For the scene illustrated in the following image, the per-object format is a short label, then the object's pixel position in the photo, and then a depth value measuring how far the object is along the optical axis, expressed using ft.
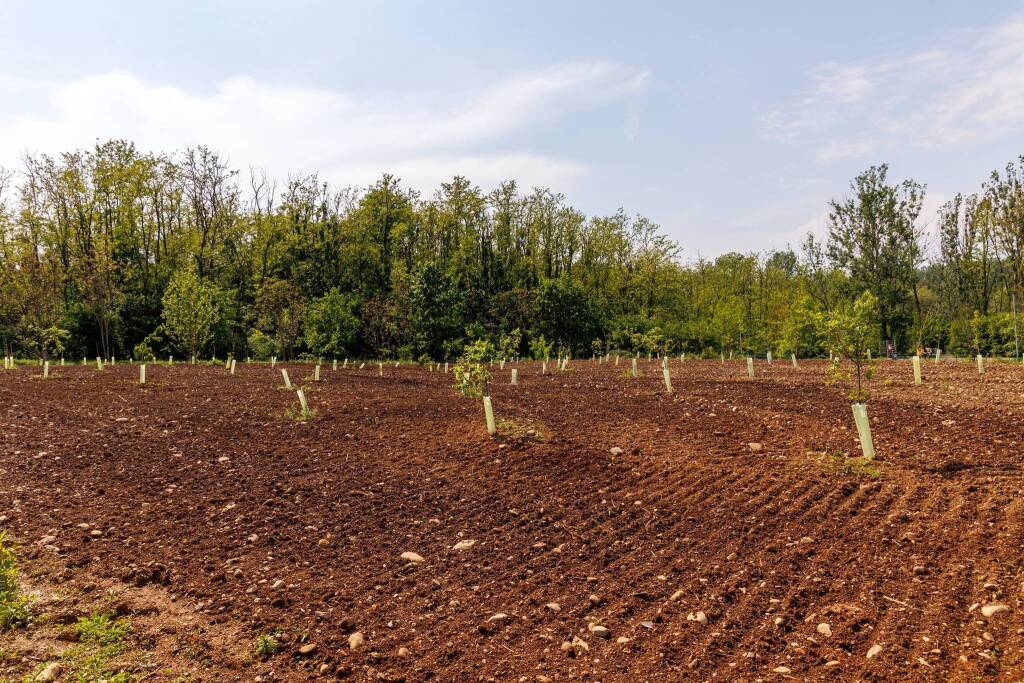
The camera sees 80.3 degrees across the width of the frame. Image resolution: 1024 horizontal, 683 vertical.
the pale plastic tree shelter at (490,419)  29.81
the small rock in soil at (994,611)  13.41
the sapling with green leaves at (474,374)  35.27
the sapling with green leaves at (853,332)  31.63
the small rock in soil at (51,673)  12.73
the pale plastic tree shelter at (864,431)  24.91
